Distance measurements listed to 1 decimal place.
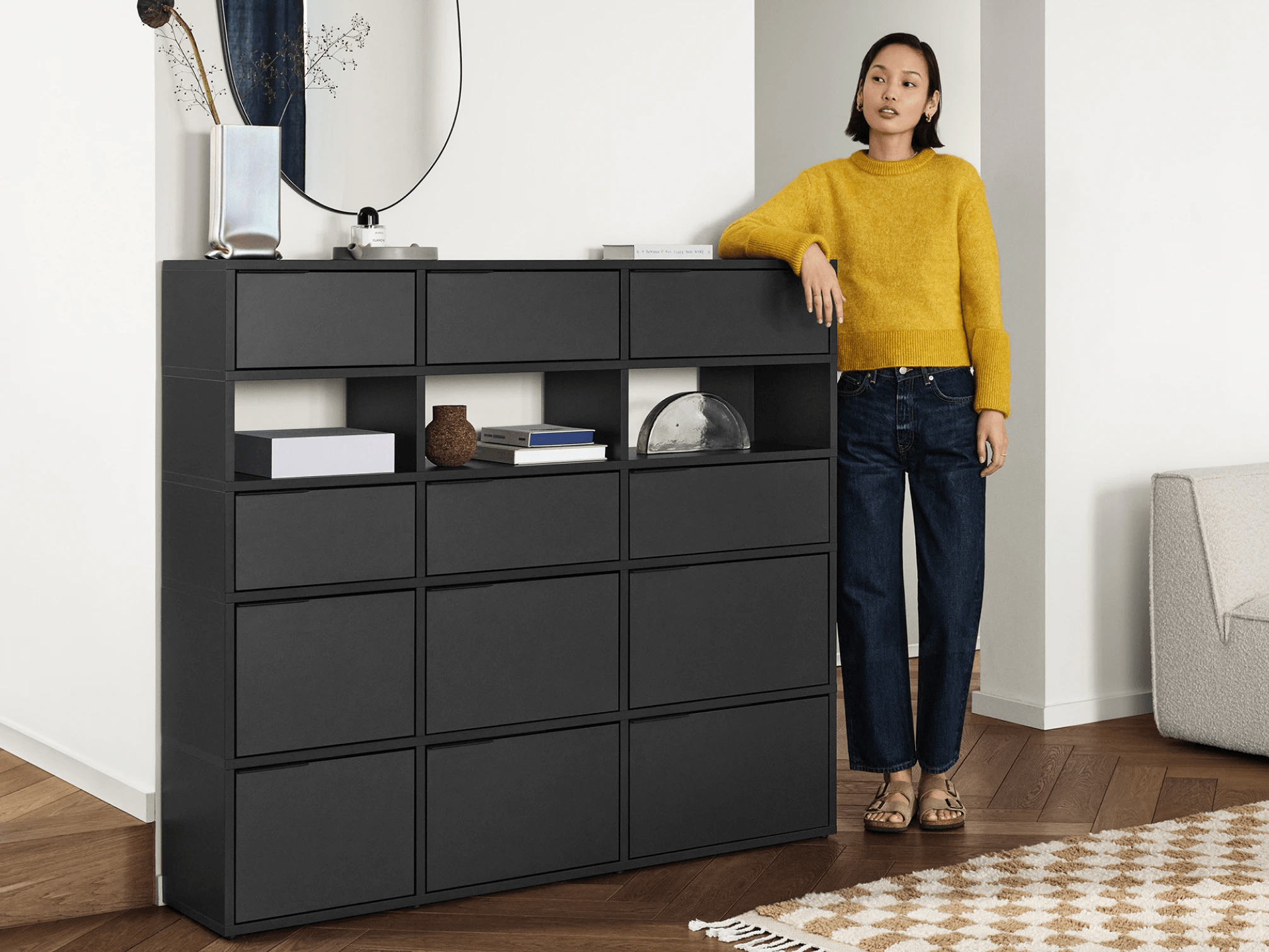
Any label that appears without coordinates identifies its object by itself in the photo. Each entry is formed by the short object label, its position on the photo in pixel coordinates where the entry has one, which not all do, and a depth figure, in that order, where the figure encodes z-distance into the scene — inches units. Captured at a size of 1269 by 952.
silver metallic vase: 111.5
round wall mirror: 117.2
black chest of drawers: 108.5
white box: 108.4
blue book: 119.7
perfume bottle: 117.3
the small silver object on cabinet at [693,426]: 126.6
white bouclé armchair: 158.1
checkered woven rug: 107.7
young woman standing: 132.5
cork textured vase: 116.6
